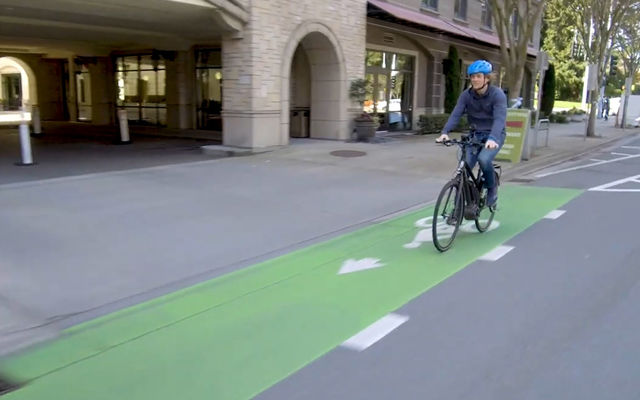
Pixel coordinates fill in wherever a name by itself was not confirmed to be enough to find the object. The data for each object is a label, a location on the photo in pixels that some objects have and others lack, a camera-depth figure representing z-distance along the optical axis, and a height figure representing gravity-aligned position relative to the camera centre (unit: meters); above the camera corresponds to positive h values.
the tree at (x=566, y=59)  54.41 +4.75
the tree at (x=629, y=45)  25.91 +3.33
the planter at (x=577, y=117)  34.81 -0.70
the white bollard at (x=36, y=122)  19.11 -0.93
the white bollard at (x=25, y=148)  11.60 -1.12
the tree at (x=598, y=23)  20.02 +3.11
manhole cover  13.90 -1.29
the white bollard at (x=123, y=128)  16.27 -0.91
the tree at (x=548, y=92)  32.25 +0.79
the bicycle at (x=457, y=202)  6.09 -1.09
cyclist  6.21 -0.14
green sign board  13.13 -0.68
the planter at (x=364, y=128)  16.89 -0.79
